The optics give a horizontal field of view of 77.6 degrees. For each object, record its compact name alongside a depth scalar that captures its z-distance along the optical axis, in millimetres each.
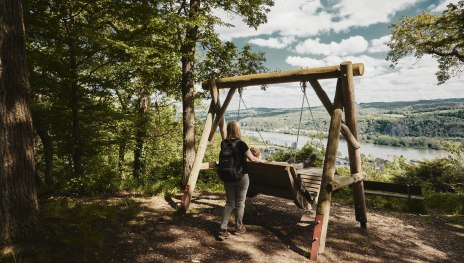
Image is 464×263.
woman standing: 5036
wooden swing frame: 4789
